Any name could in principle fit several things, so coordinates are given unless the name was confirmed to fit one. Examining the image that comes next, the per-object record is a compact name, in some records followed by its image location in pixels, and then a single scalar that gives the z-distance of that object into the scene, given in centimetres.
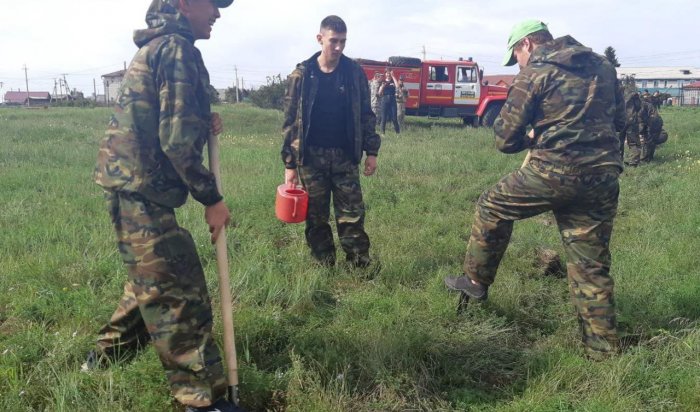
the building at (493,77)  6174
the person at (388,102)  1564
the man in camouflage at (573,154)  306
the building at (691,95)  5612
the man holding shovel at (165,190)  225
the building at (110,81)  5990
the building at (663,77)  7281
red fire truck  1942
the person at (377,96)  1609
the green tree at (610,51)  5481
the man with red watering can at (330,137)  406
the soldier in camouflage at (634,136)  980
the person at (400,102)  1639
